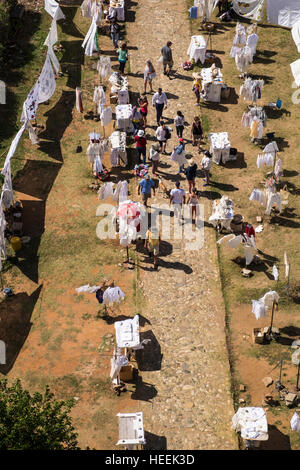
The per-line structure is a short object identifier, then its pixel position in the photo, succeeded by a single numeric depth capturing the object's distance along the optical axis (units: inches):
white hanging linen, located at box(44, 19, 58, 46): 1536.7
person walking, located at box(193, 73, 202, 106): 1446.9
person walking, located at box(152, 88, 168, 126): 1385.3
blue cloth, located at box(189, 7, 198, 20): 1656.0
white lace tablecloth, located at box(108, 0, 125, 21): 1631.0
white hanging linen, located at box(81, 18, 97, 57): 1537.9
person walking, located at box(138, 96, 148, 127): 1391.5
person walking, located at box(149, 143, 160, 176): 1301.7
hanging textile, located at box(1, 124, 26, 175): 1289.4
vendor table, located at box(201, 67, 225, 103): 1462.8
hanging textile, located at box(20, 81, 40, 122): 1398.9
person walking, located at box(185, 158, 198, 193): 1256.8
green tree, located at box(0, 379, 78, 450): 909.6
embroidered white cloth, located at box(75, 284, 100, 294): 1136.8
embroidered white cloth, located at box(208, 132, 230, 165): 1347.2
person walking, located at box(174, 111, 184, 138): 1358.3
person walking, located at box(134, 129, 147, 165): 1314.0
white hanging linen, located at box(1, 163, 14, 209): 1266.0
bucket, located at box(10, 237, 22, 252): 1238.9
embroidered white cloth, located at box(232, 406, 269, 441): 988.6
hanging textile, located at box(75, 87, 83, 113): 1440.7
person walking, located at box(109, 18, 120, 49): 1578.5
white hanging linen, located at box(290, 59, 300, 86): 1490.8
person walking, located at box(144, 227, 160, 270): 1190.9
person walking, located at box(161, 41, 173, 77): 1498.5
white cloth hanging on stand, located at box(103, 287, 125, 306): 1123.3
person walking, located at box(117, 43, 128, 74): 1487.5
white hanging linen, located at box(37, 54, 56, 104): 1453.0
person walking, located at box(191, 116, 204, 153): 1358.3
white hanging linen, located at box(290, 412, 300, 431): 1000.5
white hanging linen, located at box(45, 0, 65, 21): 1624.0
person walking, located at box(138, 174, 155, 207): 1250.0
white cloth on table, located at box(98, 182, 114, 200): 1268.5
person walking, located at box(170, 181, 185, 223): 1243.2
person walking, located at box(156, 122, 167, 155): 1332.4
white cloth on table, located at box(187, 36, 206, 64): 1530.5
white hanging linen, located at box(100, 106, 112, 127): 1396.4
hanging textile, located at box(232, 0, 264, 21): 1641.2
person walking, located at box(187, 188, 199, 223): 1244.5
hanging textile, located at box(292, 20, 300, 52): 1578.5
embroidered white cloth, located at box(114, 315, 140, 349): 1076.5
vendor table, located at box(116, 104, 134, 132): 1402.6
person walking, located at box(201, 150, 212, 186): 1300.4
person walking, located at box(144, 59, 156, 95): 1453.0
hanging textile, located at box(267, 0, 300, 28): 1635.1
